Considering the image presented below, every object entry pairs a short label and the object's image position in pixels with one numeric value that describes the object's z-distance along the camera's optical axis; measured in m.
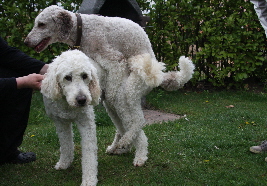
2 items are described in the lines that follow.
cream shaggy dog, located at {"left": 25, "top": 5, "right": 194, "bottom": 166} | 3.22
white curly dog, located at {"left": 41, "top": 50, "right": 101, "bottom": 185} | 2.65
